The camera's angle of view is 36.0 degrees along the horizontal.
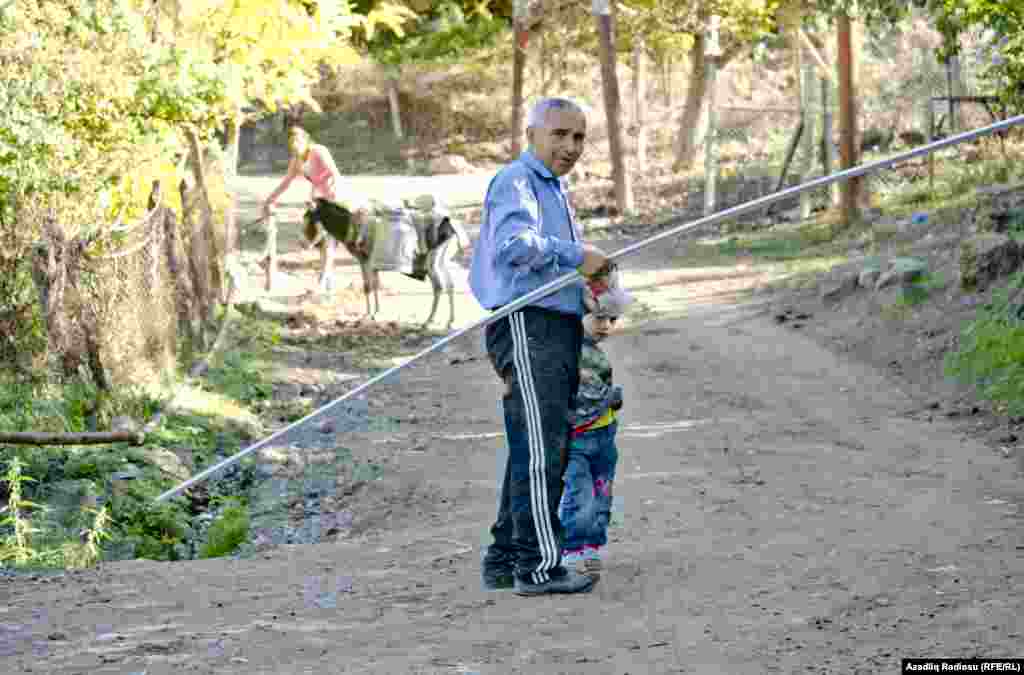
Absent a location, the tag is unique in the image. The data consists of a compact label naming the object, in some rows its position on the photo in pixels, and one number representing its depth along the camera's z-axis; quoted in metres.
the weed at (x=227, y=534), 8.55
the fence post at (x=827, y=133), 22.94
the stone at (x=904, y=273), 14.53
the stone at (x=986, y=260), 13.06
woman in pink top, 17.70
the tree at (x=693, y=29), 29.83
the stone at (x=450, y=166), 39.34
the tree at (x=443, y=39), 40.66
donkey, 16.69
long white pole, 5.53
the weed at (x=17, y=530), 7.54
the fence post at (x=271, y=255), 18.81
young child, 6.12
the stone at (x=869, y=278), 15.19
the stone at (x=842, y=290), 15.62
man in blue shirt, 5.80
